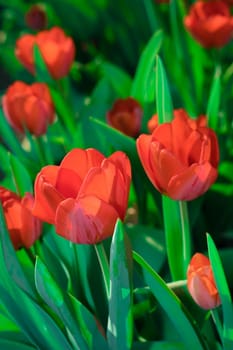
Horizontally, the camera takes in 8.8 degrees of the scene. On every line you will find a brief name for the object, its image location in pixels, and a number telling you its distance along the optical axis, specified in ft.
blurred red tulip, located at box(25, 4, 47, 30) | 7.49
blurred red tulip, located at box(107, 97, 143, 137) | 5.79
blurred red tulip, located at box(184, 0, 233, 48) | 6.16
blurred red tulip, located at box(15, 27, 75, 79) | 6.20
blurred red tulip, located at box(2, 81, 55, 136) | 5.79
